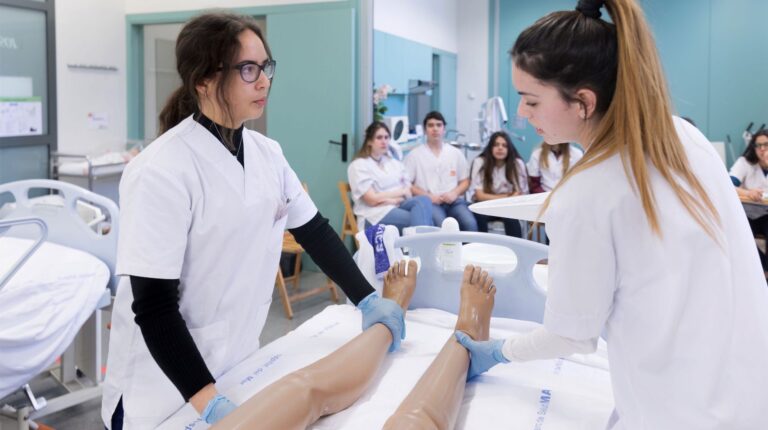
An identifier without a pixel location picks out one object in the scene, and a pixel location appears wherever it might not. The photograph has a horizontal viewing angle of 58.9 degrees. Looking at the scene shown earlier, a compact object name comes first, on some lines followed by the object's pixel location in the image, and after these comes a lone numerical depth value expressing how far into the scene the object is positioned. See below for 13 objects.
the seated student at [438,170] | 4.81
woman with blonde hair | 0.86
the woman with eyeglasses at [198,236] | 1.21
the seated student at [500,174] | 4.79
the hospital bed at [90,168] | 4.18
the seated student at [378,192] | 4.38
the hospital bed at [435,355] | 1.40
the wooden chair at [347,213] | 4.42
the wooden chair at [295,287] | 3.74
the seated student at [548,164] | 4.85
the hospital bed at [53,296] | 1.94
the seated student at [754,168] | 4.50
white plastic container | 2.07
